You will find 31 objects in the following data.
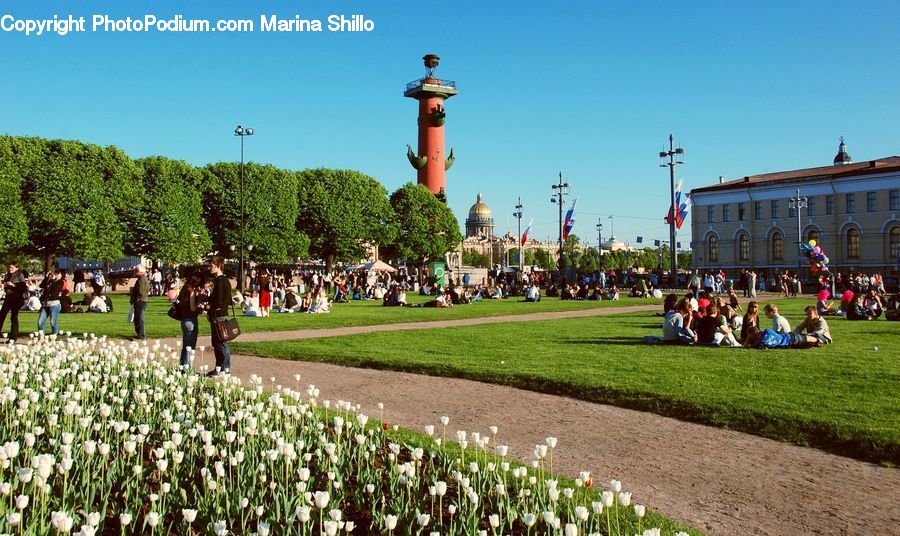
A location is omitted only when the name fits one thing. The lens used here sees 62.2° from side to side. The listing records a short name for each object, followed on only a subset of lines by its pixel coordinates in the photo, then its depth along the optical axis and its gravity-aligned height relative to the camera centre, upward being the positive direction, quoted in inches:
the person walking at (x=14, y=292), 624.1 -18.1
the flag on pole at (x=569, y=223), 1900.8 +106.8
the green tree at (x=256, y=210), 1977.1 +156.7
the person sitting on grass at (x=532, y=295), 1440.7 -57.6
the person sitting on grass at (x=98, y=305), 1035.9 -48.9
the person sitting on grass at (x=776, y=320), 590.2 -45.8
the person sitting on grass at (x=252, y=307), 997.3 -52.3
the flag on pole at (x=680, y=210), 1717.5 +124.4
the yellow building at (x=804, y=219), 2527.1 +161.9
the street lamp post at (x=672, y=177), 1649.9 +197.4
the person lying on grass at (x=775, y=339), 579.8 -59.9
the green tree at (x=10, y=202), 1555.1 +144.5
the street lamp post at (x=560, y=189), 1980.8 +200.5
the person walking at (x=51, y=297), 648.4 -23.3
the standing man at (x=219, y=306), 451.2 -23.1
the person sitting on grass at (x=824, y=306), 1032.5 -62.2
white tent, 2316.7 +2.4
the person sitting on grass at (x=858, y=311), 934.4 -61.8
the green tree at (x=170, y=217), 1800.0 +128.4
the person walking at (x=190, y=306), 475.2 -23.7
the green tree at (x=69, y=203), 1614.2 +149.2
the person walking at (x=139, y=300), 666.2 -27.3
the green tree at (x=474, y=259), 7258.9 +67.8
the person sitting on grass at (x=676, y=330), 621.9 -55.4
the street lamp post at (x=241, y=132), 1734.3 +318.1
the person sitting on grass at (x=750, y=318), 596.4 -45.3
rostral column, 2977.4 +513.0
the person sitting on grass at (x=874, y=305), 941.8 -56.1
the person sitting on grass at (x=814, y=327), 587.2 -51.6
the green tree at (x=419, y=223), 2657.5 +155.5
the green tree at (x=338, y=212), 2207.2 +168.0
